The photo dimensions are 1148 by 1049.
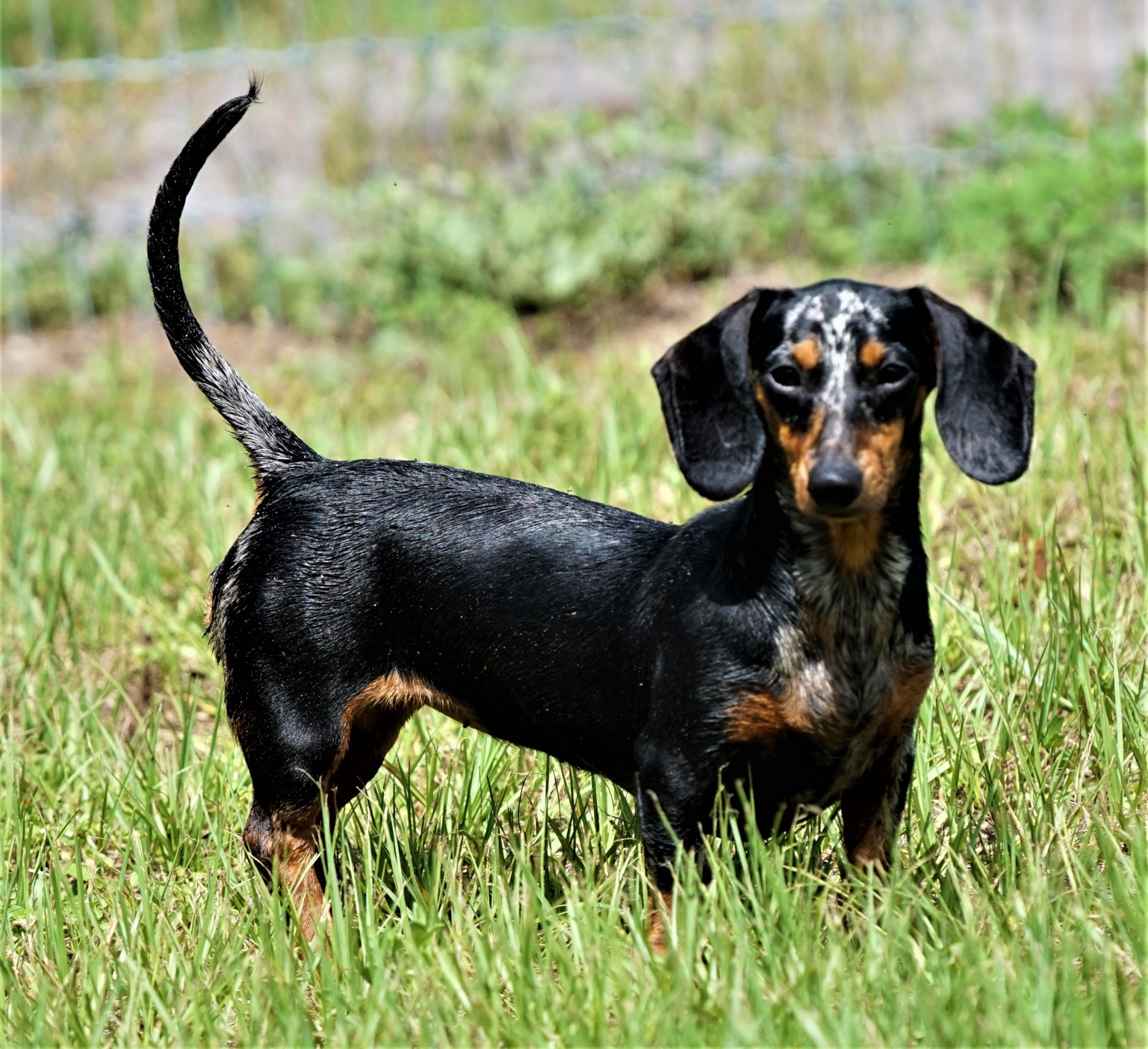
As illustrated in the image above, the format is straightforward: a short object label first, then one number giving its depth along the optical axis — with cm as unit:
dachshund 544
